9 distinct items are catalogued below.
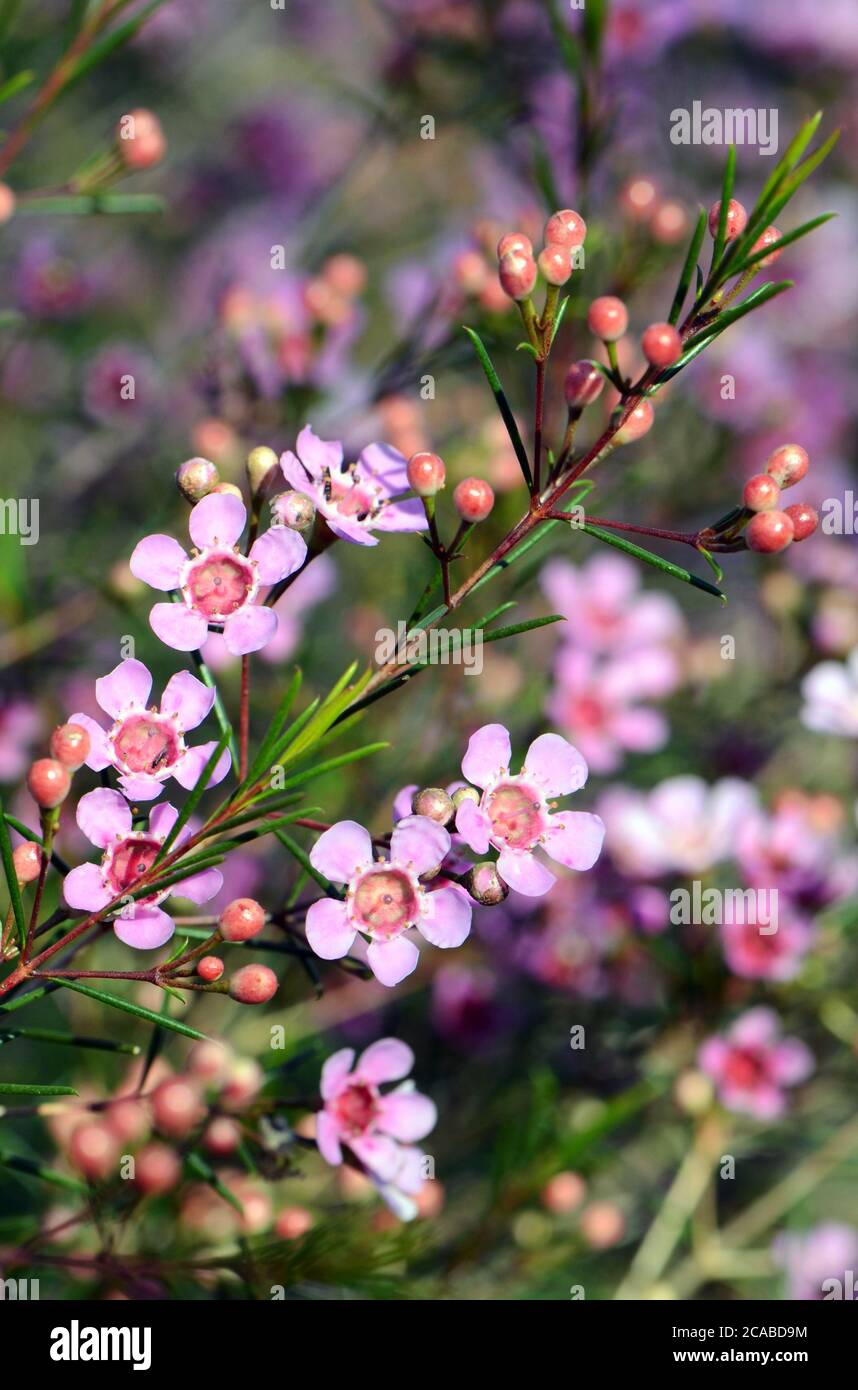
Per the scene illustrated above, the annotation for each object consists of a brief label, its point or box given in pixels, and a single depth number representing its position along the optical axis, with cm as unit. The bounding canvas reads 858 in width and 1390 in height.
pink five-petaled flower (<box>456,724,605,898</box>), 47
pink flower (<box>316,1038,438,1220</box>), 48
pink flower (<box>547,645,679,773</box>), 64
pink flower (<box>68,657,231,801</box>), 46
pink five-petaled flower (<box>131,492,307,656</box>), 46
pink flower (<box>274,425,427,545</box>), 47
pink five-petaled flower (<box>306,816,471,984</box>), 46
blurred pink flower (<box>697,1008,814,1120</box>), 57
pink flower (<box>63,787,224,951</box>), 45
